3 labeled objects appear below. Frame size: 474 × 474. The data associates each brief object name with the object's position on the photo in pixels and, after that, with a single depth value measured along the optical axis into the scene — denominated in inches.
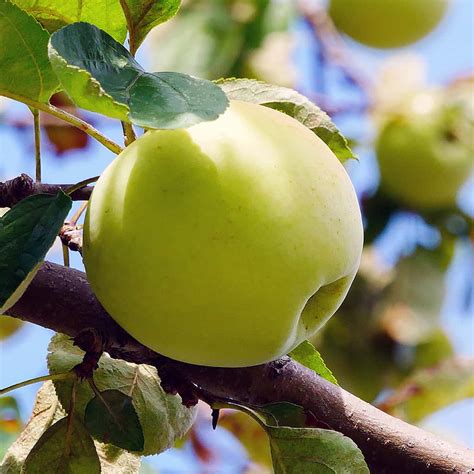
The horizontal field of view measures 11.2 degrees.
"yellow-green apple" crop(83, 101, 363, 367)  24.3
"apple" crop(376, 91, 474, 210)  103.1
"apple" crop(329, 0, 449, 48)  111.1
